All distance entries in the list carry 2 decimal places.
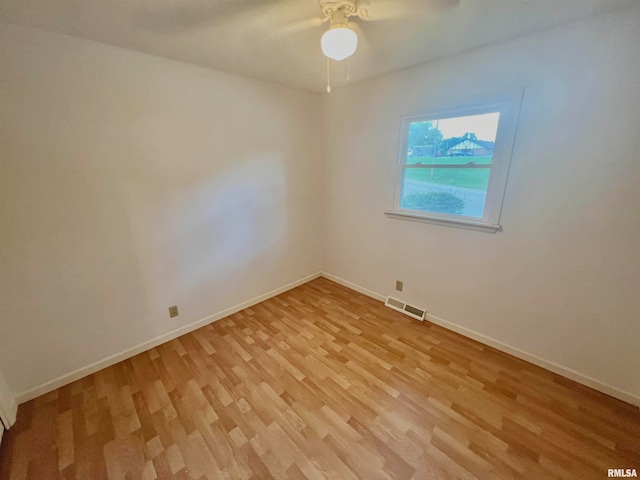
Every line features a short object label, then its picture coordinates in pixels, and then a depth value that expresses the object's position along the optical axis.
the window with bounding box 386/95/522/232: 1.90
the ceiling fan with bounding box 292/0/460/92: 1.27
